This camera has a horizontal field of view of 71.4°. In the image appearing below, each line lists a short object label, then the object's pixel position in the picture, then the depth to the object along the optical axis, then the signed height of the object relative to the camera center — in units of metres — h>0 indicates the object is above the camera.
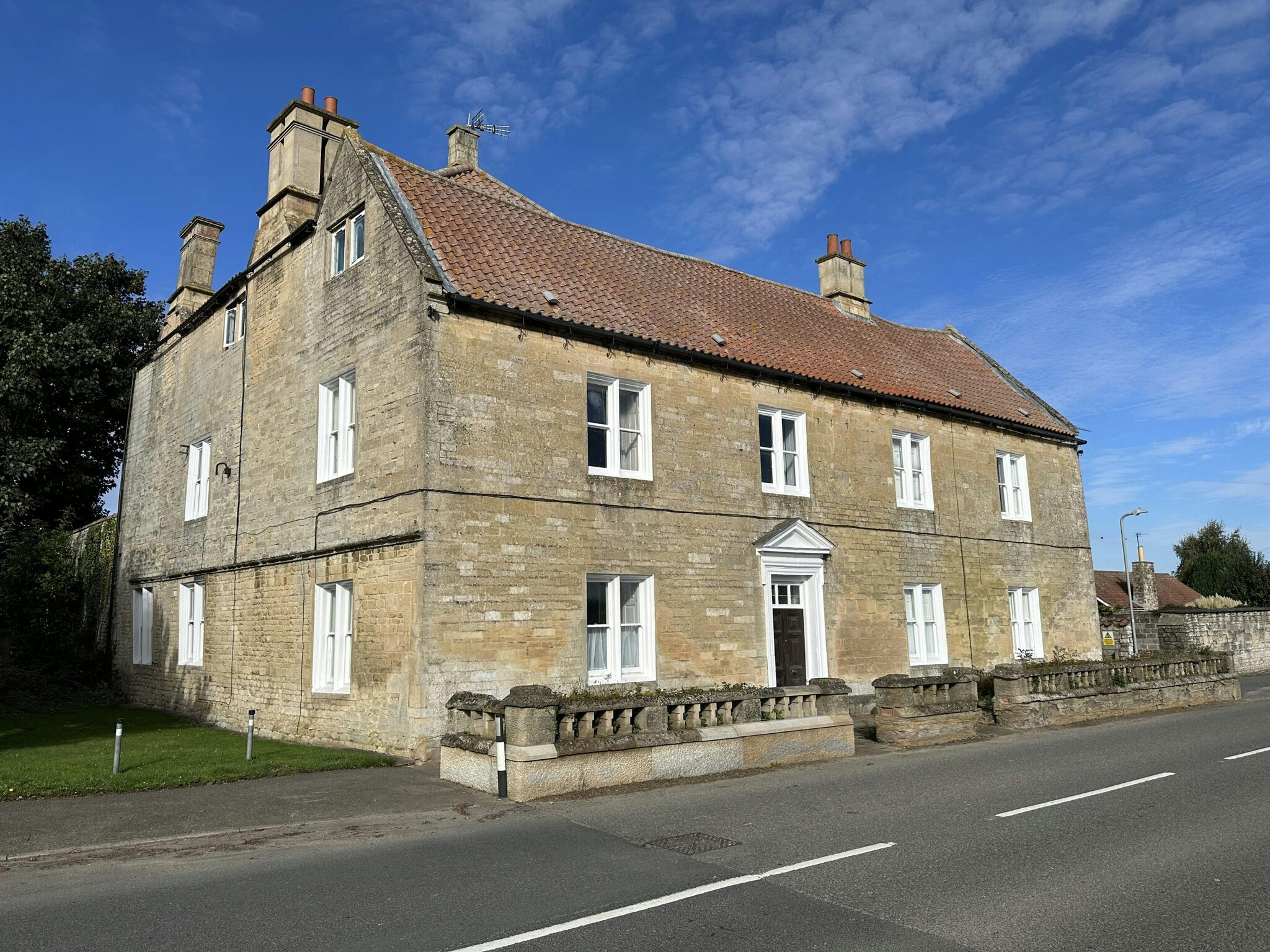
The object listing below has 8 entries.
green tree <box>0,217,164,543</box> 26.41 +8.64
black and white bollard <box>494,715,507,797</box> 10.53 -1.43
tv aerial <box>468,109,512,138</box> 21.70 +12.39
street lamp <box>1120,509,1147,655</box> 33.41 +0.01
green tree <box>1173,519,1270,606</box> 54.46 +3.96
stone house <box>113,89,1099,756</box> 14.33 +3.14
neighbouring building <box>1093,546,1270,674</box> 33.41 -0.16
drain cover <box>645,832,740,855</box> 7.93 -1.89
